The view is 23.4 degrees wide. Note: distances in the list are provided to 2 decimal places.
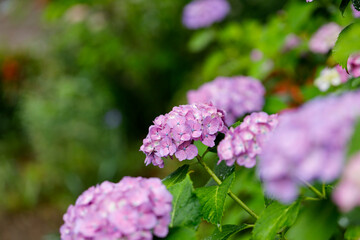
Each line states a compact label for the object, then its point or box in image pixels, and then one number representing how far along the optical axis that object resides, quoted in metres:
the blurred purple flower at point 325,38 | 1.94
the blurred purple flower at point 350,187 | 0.82
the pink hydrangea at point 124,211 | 1.01
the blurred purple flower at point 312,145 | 0.84
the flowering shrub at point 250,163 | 0.85
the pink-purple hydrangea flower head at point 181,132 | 1.19
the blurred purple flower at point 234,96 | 1.90
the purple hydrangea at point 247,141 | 1.09
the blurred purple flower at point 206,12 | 3.25
